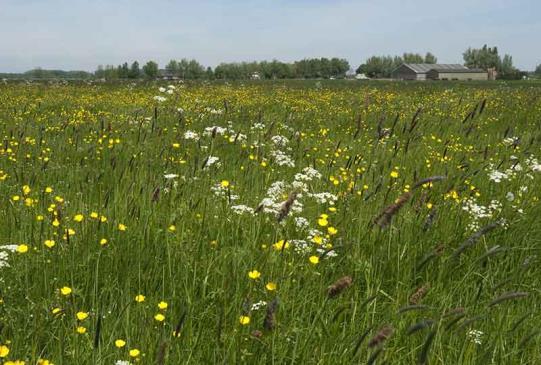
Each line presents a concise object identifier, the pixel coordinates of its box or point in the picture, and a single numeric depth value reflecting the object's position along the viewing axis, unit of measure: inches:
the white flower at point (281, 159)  201.0
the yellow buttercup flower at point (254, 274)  87.0
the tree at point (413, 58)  6776.6
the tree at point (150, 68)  4957.9
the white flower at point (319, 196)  139.5
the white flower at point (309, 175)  162.1
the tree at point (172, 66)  5735.2
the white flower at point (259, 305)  88.8
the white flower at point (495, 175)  165.6
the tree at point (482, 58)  5880.9
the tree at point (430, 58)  6883.9
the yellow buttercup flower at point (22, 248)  89.6
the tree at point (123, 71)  4178.2
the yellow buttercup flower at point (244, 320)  77.4
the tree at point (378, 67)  6067.9
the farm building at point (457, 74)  4845.2
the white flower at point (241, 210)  126.5
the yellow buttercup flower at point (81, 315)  75.0
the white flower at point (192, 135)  232.5
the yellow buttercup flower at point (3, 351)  65.2
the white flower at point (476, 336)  82.8
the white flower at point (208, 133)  250.2
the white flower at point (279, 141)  239.3
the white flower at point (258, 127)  274.7
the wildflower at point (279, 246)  99.0
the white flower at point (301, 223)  124.9
